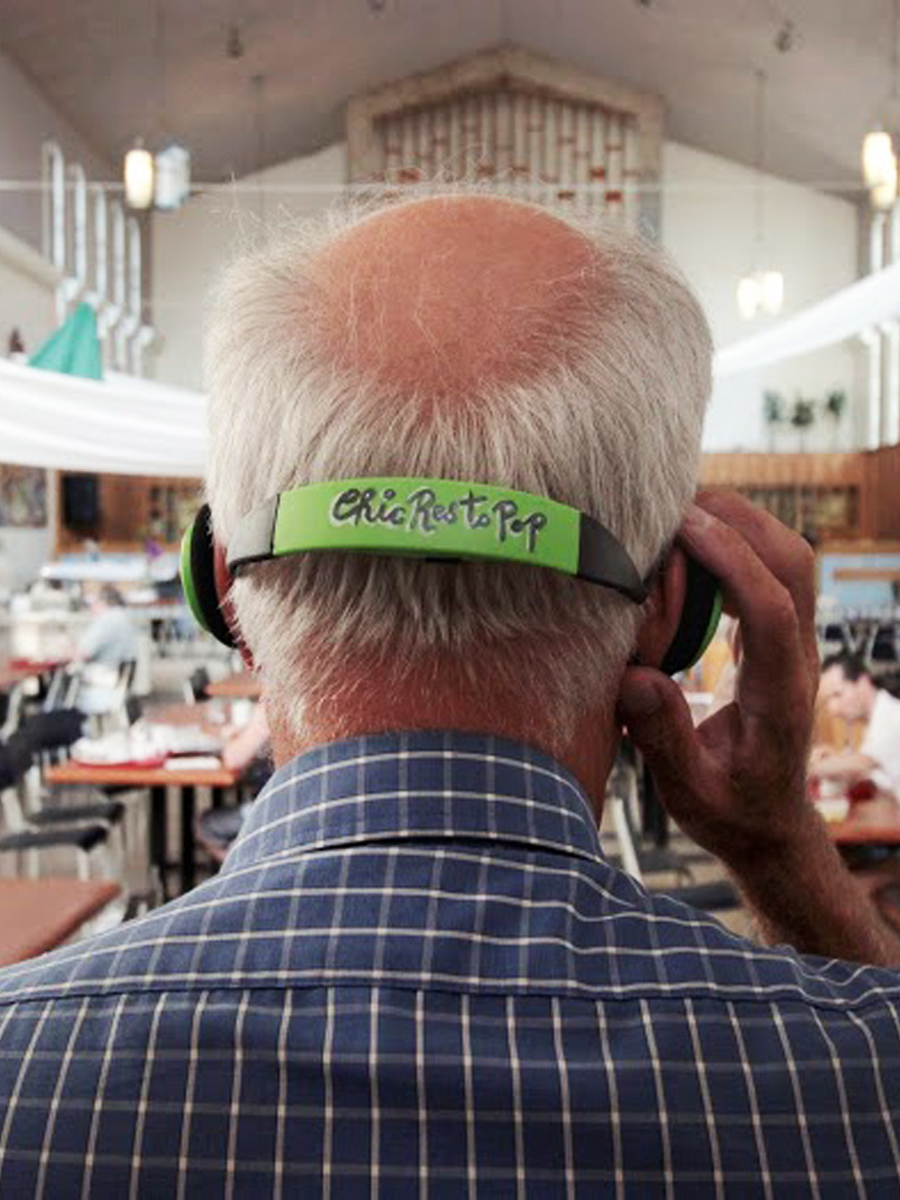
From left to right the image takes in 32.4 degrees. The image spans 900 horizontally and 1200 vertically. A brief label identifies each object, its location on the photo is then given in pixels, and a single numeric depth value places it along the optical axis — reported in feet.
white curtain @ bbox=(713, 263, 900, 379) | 15.93
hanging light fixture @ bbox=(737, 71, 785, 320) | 53.31
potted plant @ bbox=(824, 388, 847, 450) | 69.82
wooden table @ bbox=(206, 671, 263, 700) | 28.17
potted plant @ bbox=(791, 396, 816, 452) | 69.82
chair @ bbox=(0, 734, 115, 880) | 16.85
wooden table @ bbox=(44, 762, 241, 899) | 17.90
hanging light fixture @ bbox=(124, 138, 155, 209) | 39.01
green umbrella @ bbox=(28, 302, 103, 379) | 21.45
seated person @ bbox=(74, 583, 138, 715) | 28.58
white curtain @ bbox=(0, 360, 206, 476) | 16.51
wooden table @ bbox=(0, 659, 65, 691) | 30.86
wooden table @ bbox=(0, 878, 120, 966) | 9.50
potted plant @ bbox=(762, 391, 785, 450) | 70.13
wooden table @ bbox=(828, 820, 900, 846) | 14.17
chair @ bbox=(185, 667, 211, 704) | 27.25
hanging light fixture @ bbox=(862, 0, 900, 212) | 37.81
